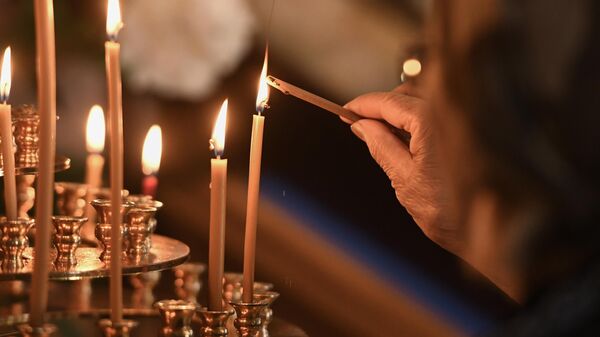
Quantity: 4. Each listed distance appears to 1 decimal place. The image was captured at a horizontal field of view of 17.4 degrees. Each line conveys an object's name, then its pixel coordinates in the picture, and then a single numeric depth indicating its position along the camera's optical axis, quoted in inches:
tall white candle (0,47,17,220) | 43.1
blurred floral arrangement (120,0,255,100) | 81.5
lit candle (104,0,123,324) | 39.7
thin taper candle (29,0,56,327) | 38.7
